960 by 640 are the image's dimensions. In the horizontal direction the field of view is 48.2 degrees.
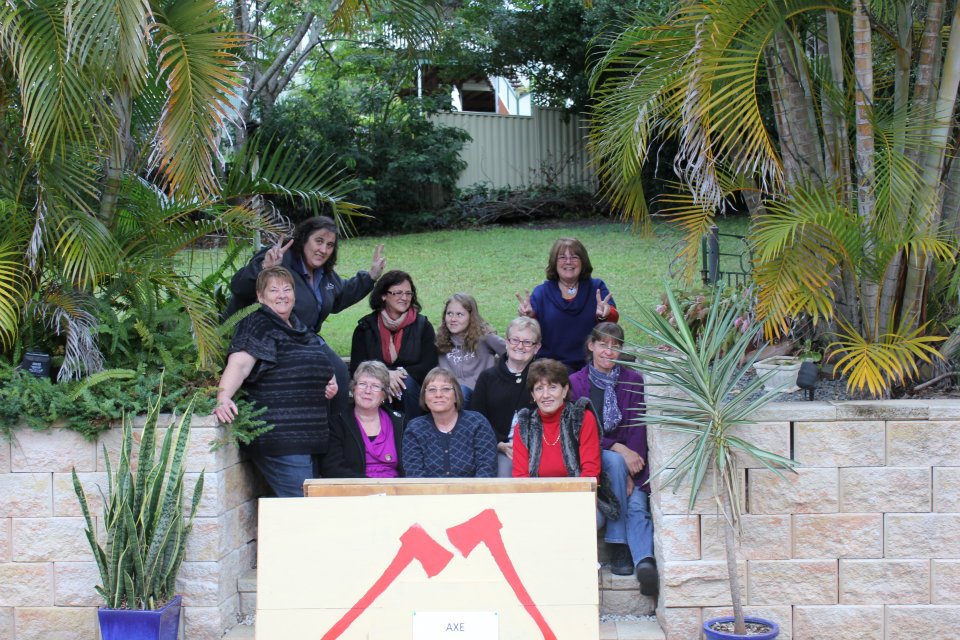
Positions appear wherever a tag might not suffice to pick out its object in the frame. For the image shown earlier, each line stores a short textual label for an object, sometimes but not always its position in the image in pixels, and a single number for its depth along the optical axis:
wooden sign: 4.08
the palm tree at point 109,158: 4.86
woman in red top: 5.13
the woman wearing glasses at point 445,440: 5.20
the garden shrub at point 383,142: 15.50
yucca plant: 4.60
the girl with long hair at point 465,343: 6.22
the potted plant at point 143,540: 4.71
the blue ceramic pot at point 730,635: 4.51
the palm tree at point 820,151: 4.90
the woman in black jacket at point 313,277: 5.74
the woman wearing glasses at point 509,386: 5.68
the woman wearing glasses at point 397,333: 6.18
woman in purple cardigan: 5.14
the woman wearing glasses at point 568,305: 6.31
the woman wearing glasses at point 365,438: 5.32
